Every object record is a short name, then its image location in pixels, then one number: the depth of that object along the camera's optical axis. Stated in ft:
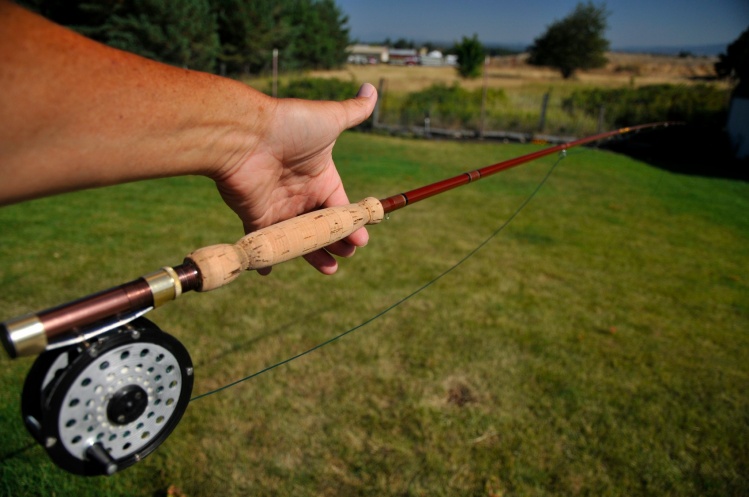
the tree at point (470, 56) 133.19
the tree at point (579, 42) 140.36
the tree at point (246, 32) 100.89
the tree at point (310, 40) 121.95
